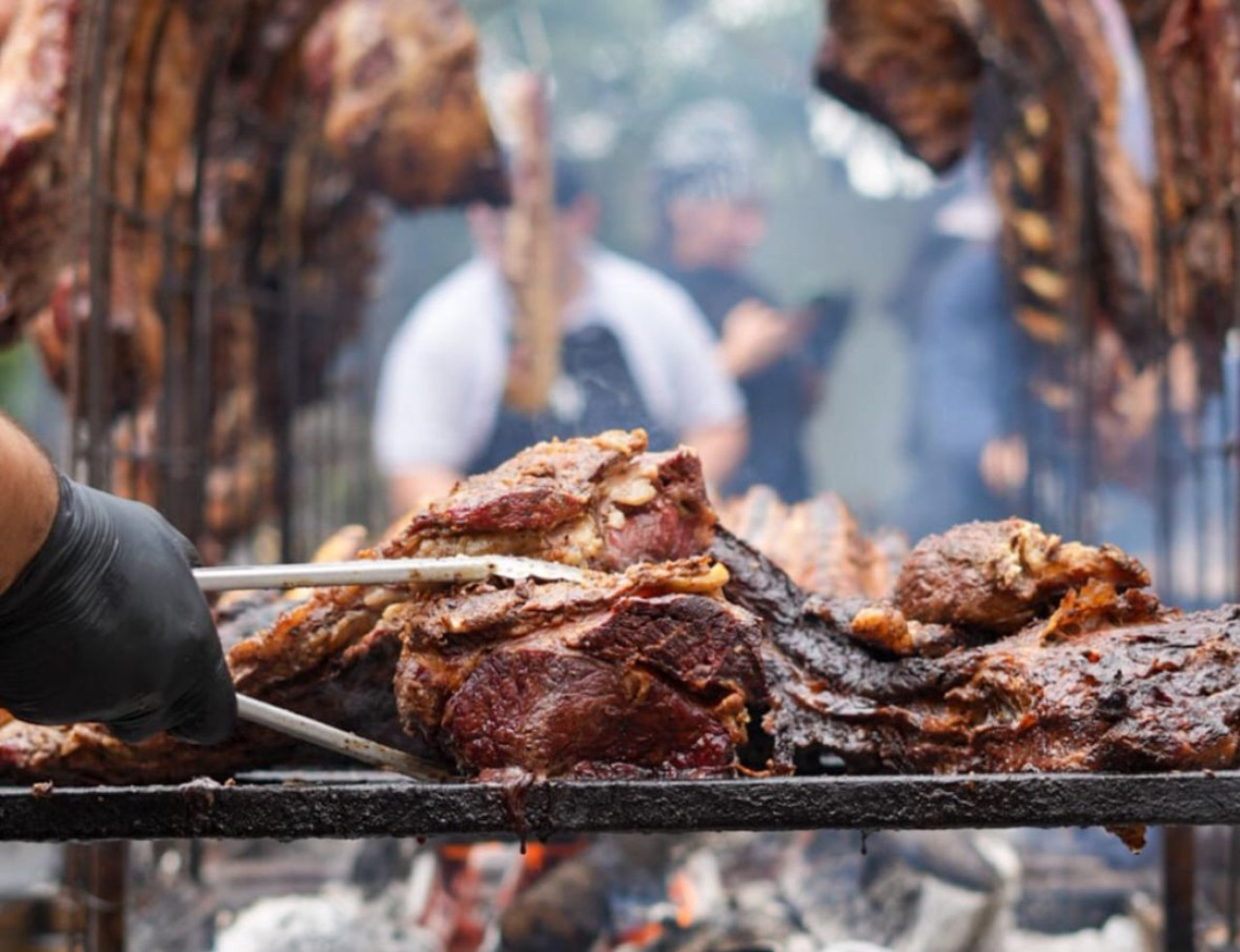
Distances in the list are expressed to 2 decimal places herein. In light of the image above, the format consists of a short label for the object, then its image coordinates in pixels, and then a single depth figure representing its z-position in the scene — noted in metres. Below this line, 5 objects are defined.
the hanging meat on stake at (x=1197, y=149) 3.71
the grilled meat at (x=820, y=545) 3.14
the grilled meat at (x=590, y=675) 2.14
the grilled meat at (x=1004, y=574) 2.38
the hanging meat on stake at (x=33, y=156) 3.69
